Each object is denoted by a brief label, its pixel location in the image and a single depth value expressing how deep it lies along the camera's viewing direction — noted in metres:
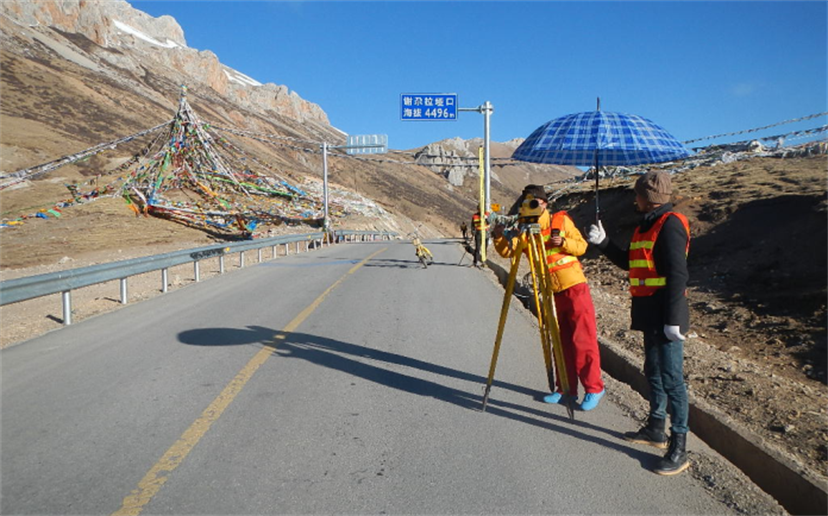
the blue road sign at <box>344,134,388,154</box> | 29.99
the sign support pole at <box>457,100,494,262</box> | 17.52
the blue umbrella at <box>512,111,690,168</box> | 5.25
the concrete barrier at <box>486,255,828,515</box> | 3.03
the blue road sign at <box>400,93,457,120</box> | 18.80
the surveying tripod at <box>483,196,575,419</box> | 4.38
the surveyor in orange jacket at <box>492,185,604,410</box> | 4.54
